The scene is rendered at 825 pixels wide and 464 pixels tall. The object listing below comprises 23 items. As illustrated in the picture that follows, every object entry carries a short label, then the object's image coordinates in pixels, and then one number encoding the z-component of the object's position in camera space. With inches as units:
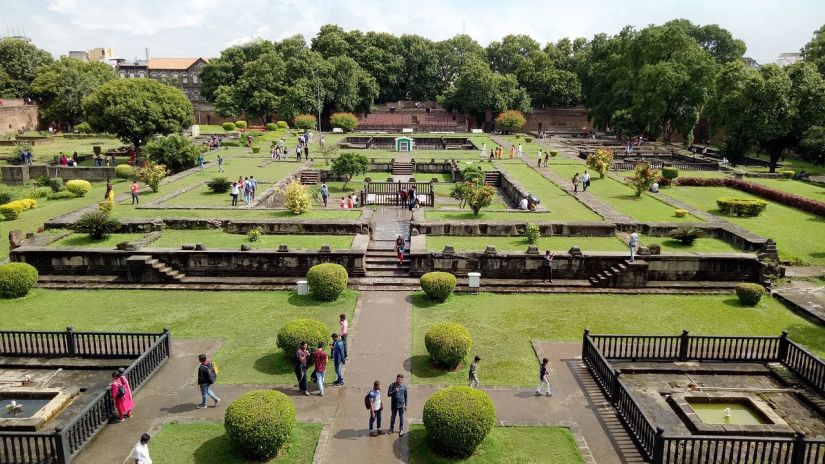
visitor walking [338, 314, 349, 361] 496.2
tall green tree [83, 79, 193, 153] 1451.8
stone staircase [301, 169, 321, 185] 1321.4
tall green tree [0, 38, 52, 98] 2655.0
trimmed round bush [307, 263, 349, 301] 605.0
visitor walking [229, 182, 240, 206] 959.6
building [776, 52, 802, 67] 3929.6
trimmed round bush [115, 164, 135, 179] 1344.7
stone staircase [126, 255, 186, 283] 669.3
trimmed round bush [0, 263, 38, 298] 609.3
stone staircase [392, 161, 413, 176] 1471.5
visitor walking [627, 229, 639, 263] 673.6
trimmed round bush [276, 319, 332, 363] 459.5
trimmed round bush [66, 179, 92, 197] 1164.5
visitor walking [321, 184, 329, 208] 1006.4
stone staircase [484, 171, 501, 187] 1300.4
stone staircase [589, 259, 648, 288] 668.1
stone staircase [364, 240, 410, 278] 691.4
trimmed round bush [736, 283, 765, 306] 615.8
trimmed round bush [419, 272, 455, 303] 605.0
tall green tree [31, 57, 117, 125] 2356.1
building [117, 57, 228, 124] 3799.2
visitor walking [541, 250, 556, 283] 674.2
